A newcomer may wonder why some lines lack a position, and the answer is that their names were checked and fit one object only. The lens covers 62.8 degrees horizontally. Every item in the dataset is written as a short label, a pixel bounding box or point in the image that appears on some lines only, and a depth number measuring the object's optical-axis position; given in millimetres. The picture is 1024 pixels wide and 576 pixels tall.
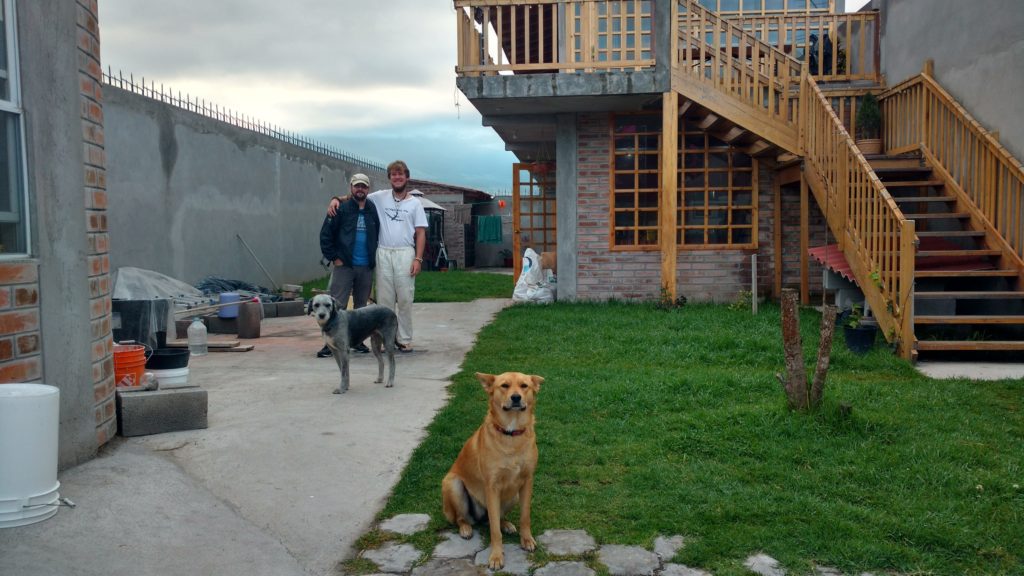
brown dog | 3488
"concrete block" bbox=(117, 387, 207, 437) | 4926
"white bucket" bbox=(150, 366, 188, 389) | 5738
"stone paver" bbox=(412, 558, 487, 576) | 3318
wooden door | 14516
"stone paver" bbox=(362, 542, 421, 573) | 3365
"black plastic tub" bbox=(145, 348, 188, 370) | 5742
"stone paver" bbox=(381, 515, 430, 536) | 3723
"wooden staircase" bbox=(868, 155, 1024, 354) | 7660
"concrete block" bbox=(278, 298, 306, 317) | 11680
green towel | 25734
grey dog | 6383
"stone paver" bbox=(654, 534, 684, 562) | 3398
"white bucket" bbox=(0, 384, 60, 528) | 3340
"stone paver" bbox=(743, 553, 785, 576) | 3221
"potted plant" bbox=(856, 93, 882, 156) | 11016
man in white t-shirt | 7938
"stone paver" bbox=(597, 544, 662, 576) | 3271
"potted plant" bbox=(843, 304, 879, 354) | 7496
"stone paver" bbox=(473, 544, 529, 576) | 3326
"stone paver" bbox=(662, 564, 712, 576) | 3244
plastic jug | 8172
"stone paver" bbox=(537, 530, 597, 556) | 3469
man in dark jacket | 7969
